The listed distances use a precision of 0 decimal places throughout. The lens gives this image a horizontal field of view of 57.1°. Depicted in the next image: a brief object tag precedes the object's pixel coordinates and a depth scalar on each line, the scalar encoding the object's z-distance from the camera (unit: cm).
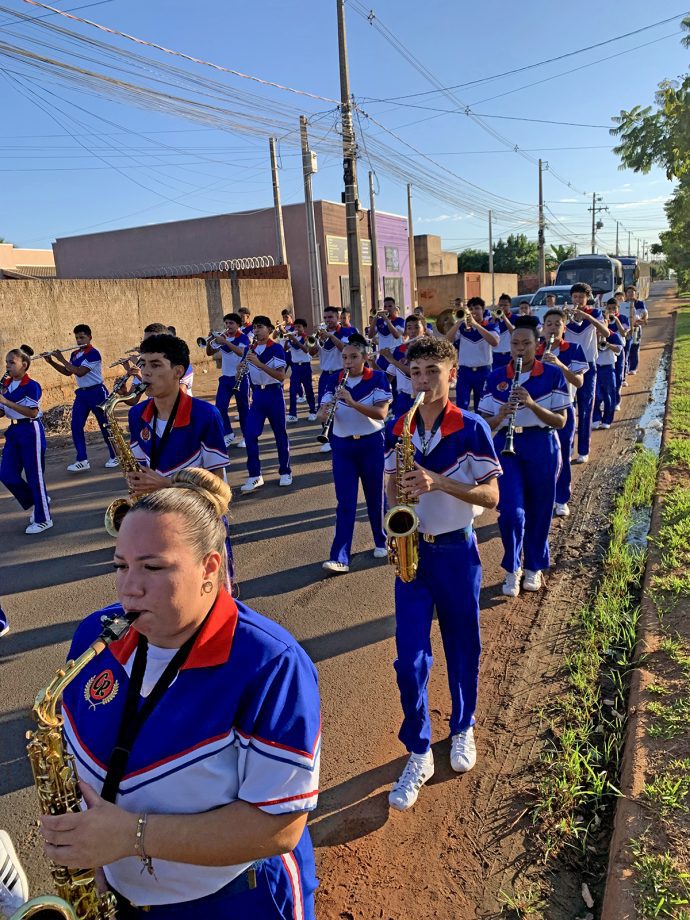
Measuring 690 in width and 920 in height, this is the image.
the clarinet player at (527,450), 537
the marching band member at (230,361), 1063
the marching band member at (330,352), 1159
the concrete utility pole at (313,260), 2136
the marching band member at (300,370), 1286
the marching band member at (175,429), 454
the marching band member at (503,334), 1329
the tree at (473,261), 5662
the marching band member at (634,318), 1508
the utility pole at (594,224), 7456
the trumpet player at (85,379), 999
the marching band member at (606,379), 1093
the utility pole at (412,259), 3734
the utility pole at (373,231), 2384
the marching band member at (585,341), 950
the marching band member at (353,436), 602
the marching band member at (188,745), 156
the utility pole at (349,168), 1556
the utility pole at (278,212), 2168
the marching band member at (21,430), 743
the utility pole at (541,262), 4300
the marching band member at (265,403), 868
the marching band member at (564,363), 727
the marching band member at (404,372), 922
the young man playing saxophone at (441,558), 339
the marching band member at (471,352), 1081
